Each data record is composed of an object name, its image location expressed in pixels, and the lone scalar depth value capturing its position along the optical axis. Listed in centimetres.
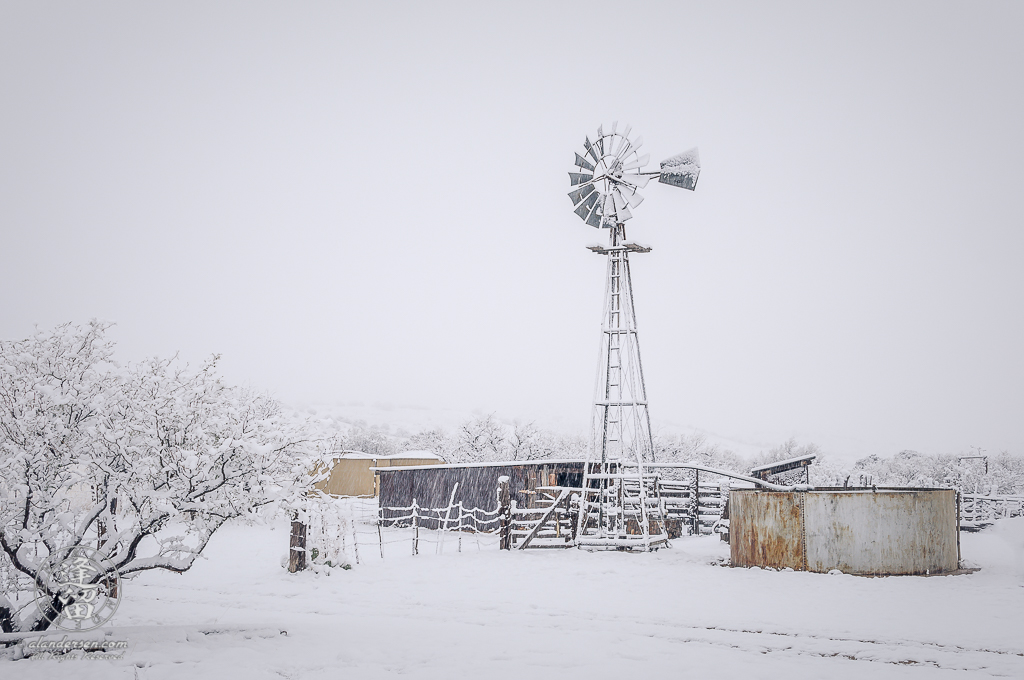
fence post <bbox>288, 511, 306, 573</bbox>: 1520
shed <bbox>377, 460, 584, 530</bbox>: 2495
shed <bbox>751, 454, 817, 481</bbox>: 2034
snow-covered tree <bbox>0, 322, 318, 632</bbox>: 779
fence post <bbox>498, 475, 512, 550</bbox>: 1911
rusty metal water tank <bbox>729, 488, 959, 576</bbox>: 1411
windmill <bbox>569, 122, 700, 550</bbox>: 1917
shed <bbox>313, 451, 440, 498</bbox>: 4206
